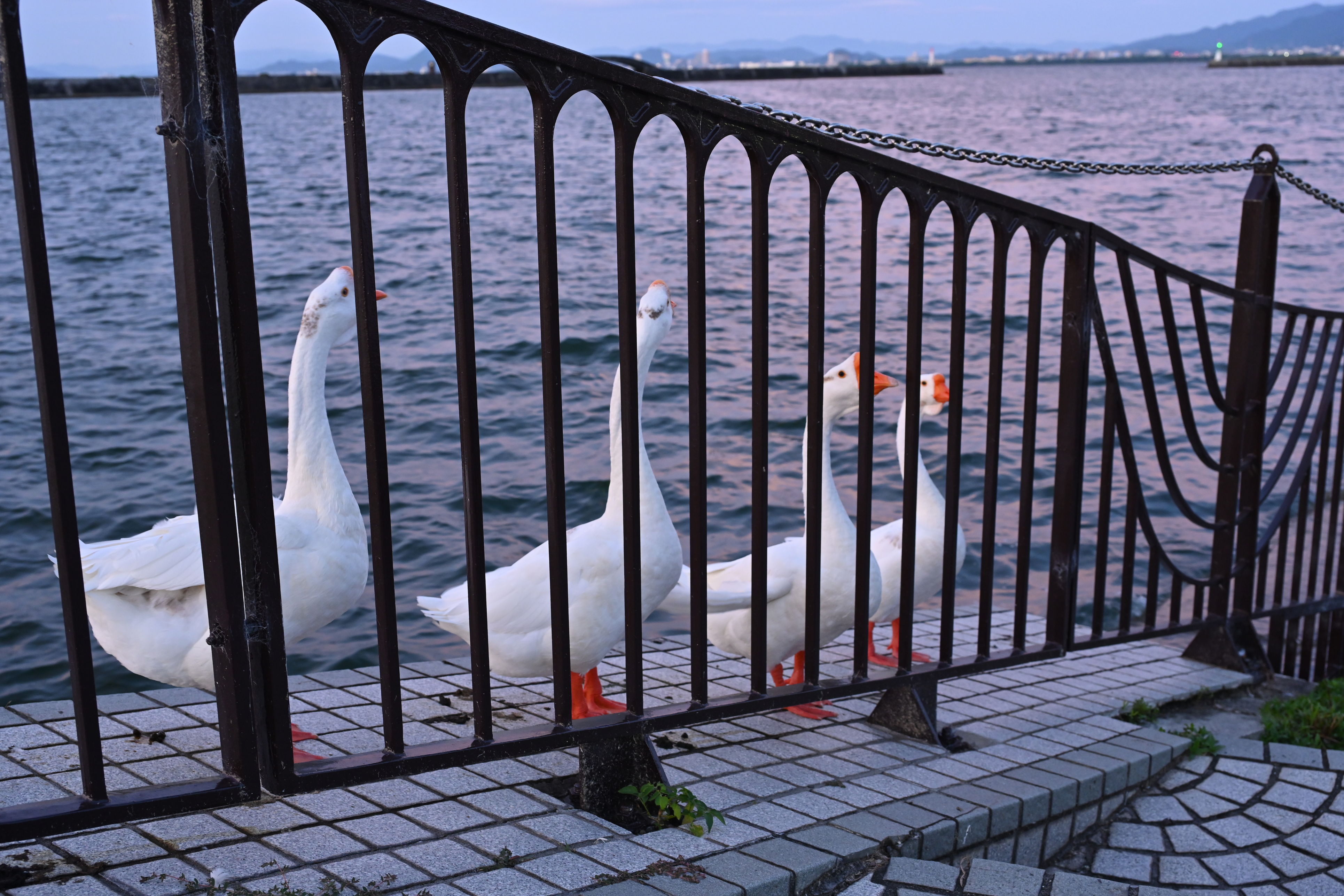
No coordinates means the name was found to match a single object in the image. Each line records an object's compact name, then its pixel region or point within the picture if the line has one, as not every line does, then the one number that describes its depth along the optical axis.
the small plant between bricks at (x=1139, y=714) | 4.10
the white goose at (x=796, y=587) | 3.98
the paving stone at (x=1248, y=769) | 3.56
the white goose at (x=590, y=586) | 3.38
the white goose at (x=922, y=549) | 4.55
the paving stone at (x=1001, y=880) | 2.64
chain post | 4.58
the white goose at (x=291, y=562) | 3.07
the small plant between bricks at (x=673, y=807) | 2.72
